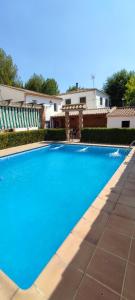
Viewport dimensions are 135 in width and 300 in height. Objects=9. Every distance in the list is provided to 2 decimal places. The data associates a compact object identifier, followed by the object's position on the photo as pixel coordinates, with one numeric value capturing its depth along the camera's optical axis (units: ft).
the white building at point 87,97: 82.02
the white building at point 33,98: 60.54
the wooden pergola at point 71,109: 53.16
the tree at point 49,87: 115.14
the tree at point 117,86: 100.37
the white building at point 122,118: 55.26
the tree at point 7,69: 91.81
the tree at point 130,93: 82.35
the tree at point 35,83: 111.45
